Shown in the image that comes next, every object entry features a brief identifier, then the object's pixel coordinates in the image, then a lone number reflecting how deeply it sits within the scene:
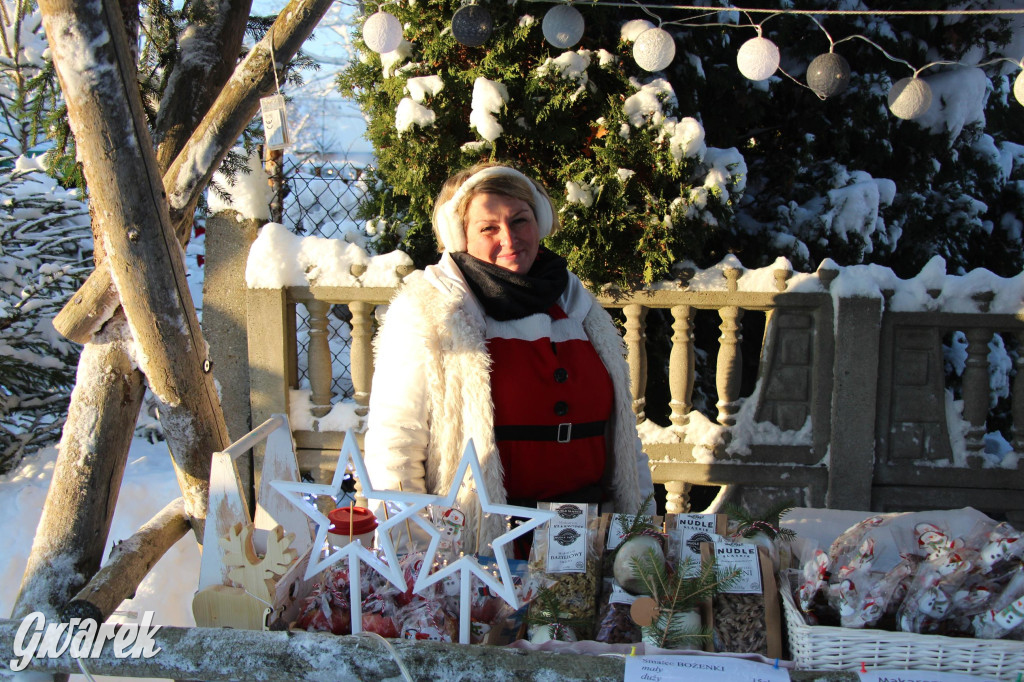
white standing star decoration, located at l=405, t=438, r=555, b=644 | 1.37
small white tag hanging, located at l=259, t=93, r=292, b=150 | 2.34
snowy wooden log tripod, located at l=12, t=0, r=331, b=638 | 1.89
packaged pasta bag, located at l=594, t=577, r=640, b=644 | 1.42
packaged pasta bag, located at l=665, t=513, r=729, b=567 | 1.56
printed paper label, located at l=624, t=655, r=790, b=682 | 1.22
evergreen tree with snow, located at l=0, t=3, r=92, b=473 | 4.21
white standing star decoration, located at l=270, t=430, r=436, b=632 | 1.39
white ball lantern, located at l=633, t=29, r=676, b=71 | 3.02
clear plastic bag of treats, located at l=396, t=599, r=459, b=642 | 1.39
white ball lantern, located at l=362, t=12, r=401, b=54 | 2.99
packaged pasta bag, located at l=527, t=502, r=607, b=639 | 1.45
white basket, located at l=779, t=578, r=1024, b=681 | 1.25
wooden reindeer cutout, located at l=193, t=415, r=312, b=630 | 1.44
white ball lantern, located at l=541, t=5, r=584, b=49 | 3.08
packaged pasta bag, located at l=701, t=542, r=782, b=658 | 1.39
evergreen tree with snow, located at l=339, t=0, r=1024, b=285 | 3.36
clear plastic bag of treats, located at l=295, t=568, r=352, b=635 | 1.43
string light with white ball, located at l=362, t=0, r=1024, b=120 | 2.93
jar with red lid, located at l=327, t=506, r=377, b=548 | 1.50
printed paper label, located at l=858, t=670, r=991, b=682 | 1.24
